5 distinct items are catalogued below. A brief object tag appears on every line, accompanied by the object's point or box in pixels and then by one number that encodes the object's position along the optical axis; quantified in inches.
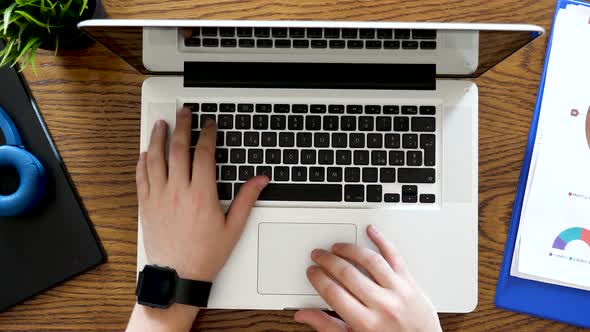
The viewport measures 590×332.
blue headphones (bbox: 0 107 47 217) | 26.8
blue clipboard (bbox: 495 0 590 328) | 28.3
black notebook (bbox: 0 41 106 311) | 28.6
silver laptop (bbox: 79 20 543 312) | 27.0
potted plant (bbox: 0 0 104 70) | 24.1
